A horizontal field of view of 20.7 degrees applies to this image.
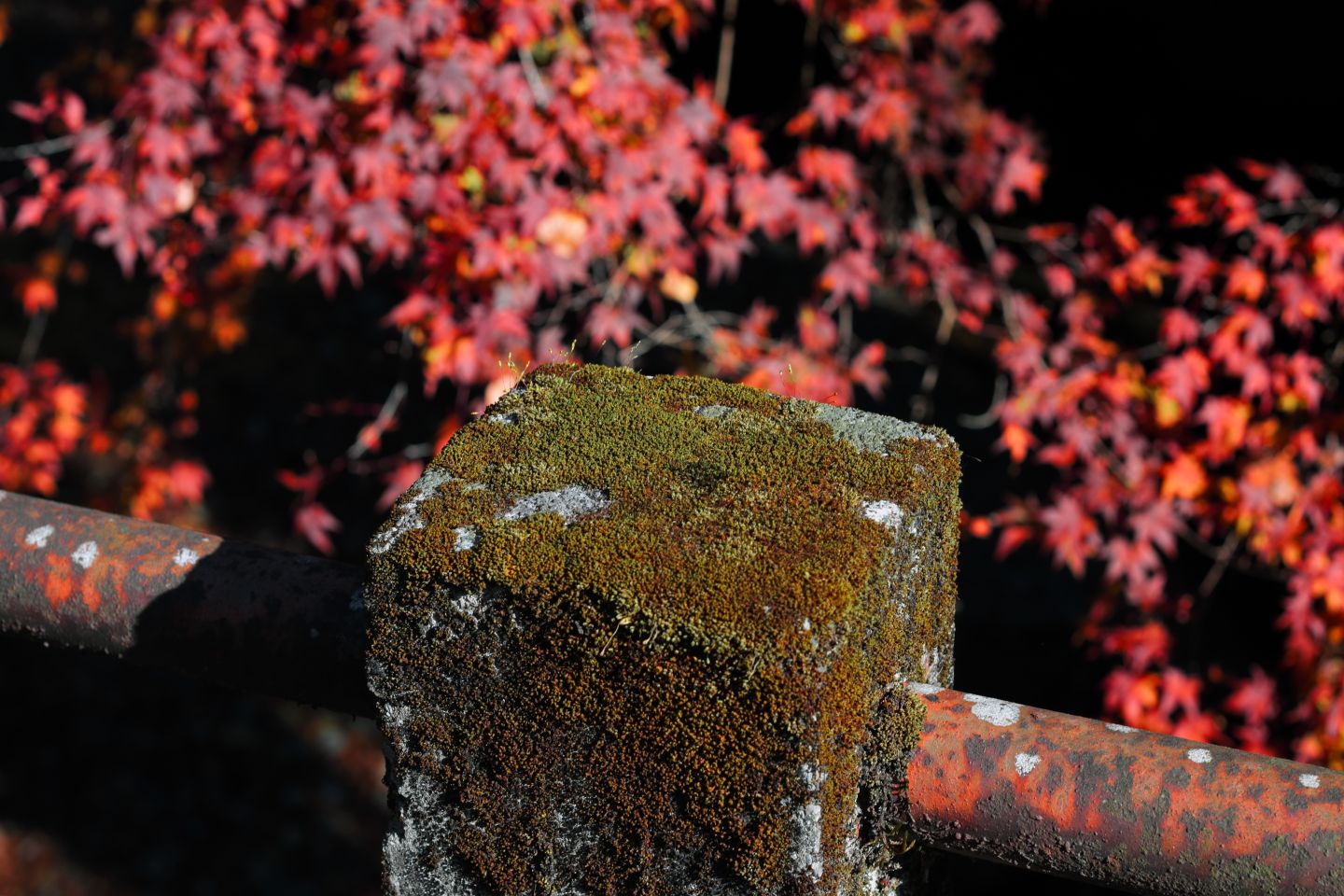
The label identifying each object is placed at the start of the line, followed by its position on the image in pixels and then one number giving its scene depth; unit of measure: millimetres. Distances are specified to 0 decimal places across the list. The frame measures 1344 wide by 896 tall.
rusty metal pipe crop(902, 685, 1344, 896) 1335
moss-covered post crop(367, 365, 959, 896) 1333
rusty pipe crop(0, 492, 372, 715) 1438
